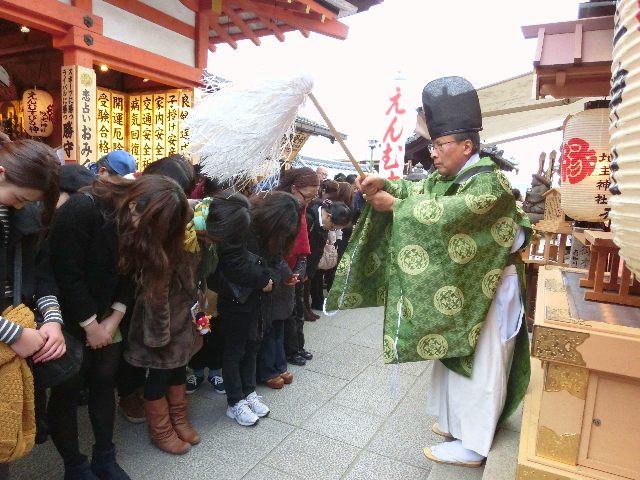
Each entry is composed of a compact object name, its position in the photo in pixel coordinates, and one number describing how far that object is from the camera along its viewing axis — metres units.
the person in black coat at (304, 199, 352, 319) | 5.25
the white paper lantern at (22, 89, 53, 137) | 6.79
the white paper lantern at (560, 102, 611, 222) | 3.47
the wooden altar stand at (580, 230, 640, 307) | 2.38
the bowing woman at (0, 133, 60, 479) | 1.83
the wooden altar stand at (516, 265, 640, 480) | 1.81
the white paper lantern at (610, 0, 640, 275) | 1.01
